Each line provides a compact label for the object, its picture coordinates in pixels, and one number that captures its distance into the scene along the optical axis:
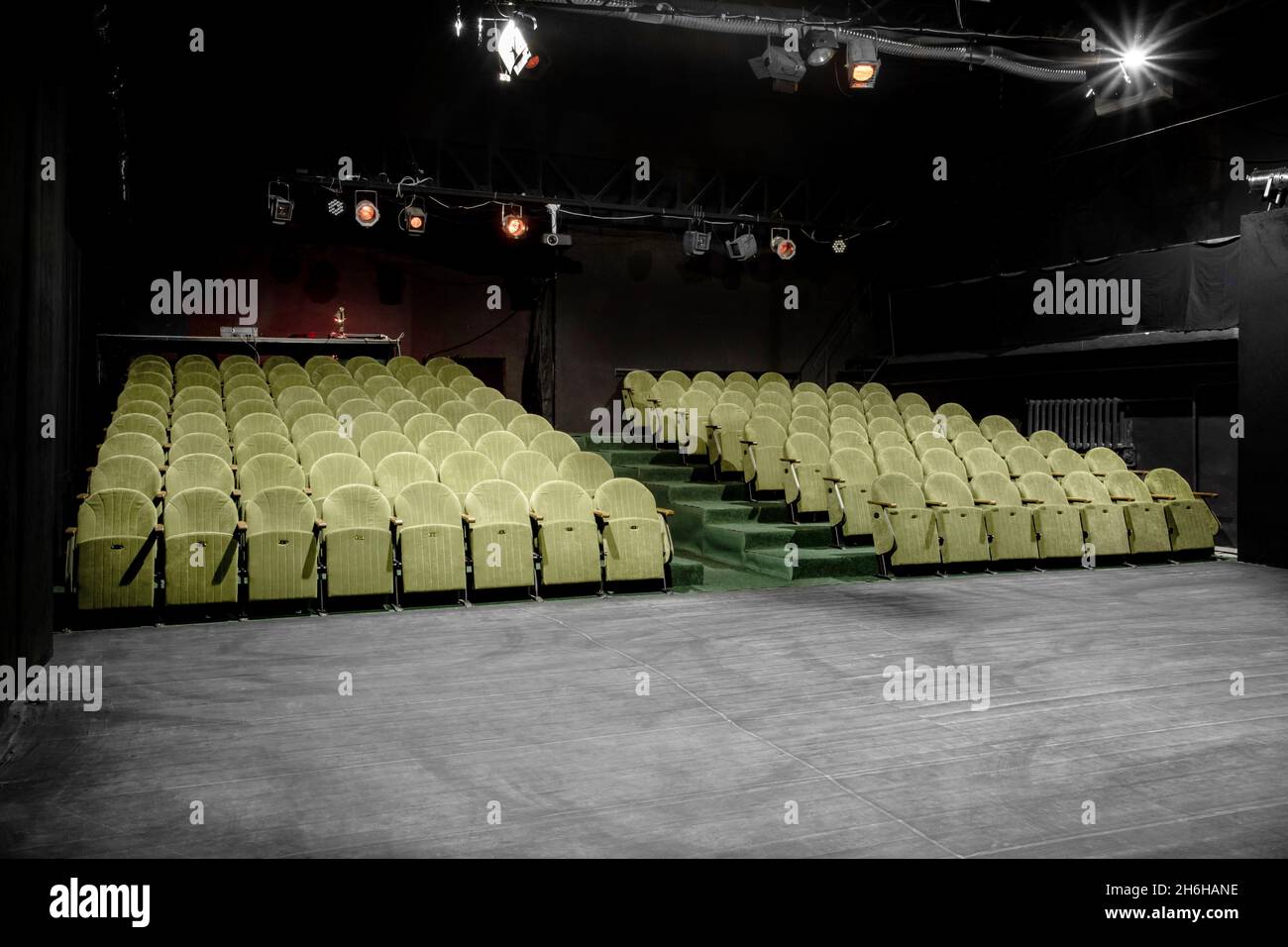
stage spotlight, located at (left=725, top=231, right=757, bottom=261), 8.71
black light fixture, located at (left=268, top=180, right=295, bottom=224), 7.60
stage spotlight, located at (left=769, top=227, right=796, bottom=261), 9.07
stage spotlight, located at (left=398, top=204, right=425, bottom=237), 7.90
